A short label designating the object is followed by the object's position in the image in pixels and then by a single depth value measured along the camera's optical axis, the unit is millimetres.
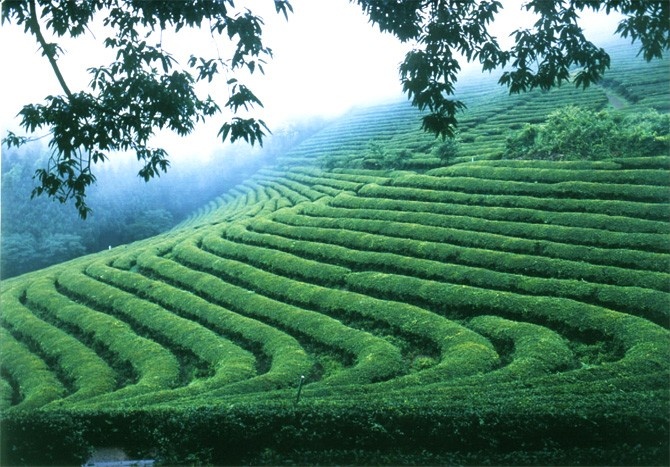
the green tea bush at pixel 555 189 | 25125
